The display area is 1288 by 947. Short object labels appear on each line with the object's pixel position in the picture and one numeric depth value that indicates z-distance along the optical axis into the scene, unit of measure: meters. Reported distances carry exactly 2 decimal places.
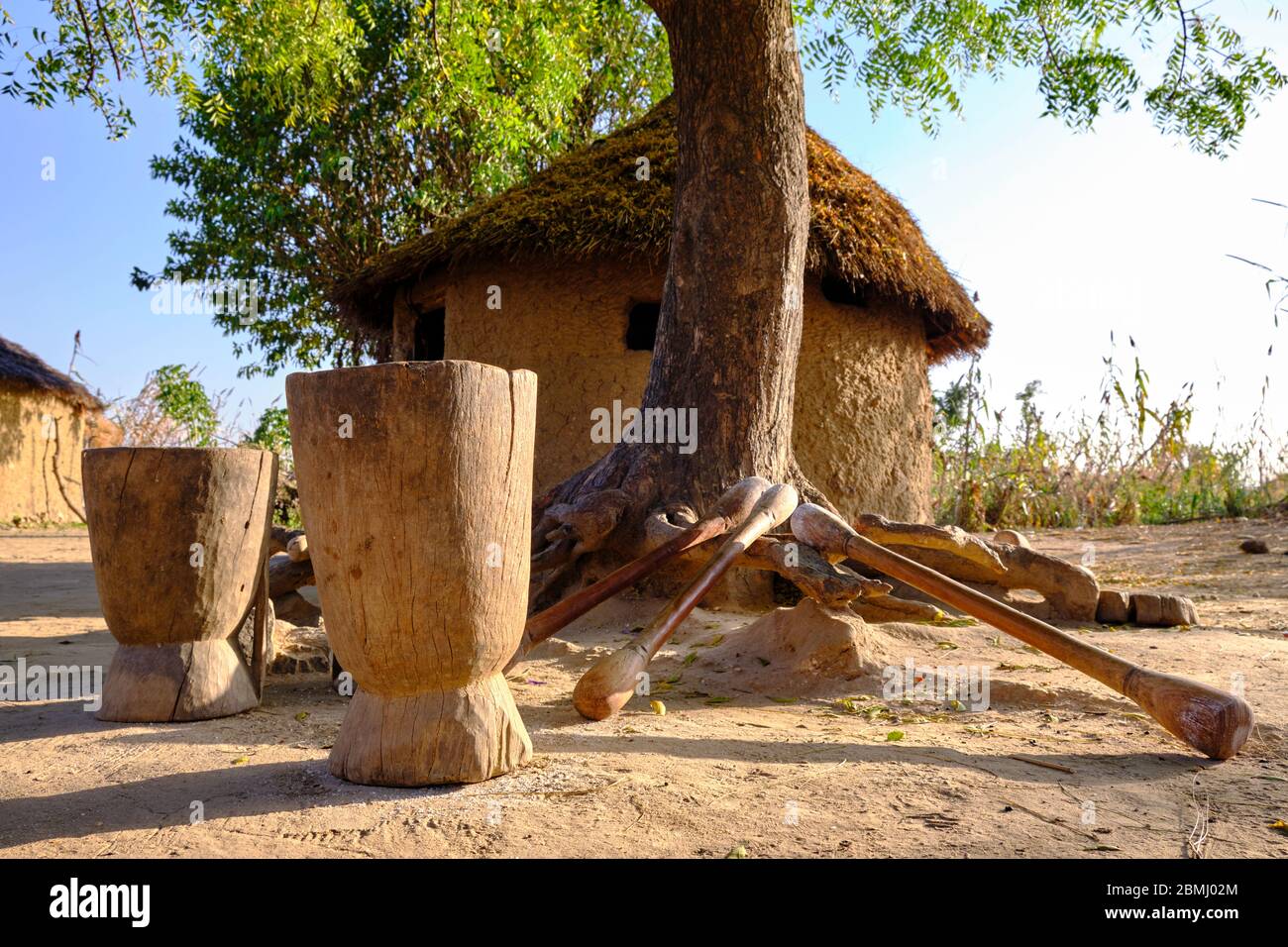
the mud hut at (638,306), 5.91
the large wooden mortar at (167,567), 2.82
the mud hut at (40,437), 11.80
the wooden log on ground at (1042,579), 4.62
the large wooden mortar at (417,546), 2.06
